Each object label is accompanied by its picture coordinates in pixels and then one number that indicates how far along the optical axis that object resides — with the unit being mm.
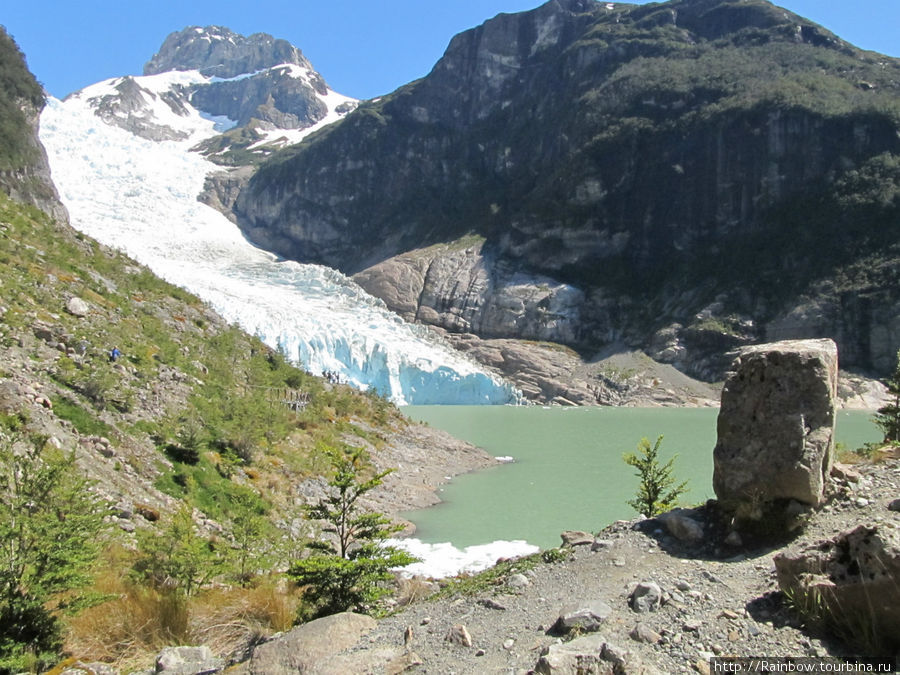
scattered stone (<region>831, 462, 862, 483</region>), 5656
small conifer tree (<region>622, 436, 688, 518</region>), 9836
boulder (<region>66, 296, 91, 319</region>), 14672
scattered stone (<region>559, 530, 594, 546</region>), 5879
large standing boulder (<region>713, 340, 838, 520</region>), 5395
